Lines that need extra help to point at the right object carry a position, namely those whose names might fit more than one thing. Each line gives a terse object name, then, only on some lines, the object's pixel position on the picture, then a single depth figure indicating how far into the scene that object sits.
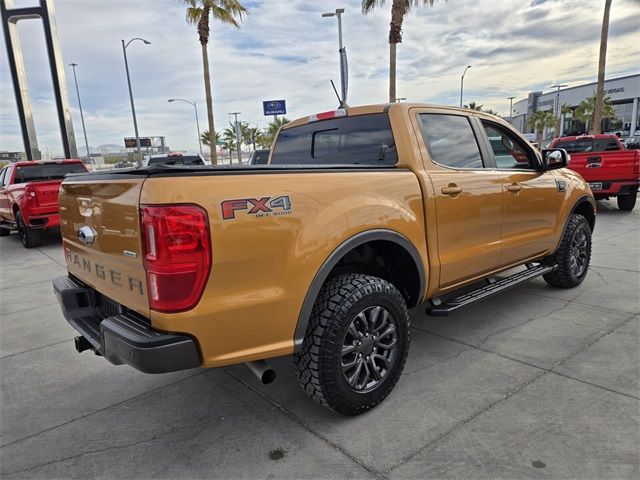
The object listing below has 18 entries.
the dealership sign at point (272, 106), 25.92
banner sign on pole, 18.17
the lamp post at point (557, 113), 64.90
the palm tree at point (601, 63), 18.66
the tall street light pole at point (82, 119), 41.95
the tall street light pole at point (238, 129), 26.72
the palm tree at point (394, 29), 15.26
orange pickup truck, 2.03
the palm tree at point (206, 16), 21.06
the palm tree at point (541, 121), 66.75
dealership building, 60.62
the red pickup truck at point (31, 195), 8.56
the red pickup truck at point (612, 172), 9.73
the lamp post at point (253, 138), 78.31
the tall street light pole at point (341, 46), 17.95
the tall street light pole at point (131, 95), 29.54
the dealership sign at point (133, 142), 47.12
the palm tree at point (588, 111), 57.12
